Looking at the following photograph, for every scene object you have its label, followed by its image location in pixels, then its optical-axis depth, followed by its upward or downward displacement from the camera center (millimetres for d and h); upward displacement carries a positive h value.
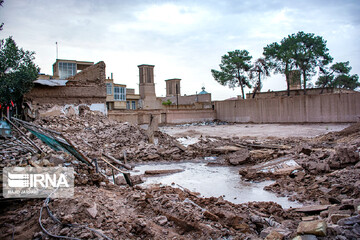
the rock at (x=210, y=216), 4566 -1507
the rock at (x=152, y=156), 12303 -1545
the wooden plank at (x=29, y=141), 6963 -461
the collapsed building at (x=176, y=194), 4051 -1417
